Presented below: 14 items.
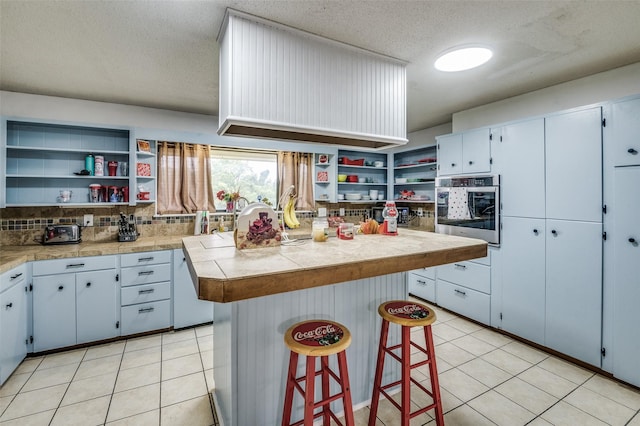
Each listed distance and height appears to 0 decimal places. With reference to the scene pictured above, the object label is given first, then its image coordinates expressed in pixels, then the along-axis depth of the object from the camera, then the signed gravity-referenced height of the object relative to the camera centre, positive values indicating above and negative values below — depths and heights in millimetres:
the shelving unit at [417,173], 4473 +610
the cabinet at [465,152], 3205 +676
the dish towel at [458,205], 3379 +51
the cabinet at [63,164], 2932 +495
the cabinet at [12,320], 2203 -884
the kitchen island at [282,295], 1181 -526
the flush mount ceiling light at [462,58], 2146 +1180
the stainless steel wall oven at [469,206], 3104 +33
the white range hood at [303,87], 1754 +842
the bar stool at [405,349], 1611 -842
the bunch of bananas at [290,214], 2078 -32
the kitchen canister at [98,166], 3140 +481
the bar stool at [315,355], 1373 -736
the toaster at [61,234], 2961 -251
